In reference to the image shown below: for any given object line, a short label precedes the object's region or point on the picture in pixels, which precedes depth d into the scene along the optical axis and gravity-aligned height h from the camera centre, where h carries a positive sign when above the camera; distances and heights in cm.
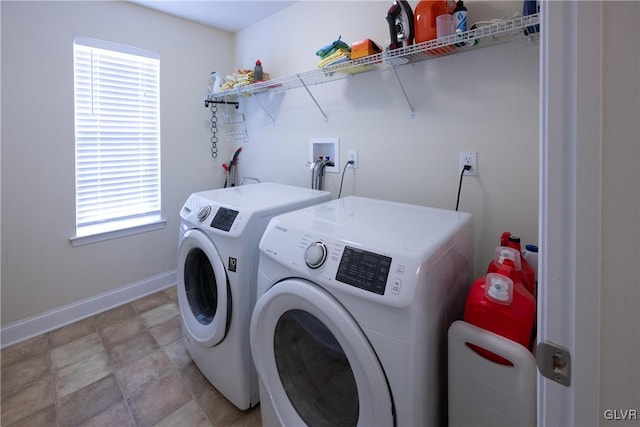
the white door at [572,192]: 40 +2
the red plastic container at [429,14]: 130 +86
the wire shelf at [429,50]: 113 +74
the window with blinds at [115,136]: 214 +57
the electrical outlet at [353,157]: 192 +33
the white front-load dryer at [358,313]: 81 -33
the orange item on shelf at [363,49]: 150 +82
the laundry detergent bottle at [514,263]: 103 -21
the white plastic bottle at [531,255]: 116 -20
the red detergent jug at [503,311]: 86 -32
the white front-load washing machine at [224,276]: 134 -35
